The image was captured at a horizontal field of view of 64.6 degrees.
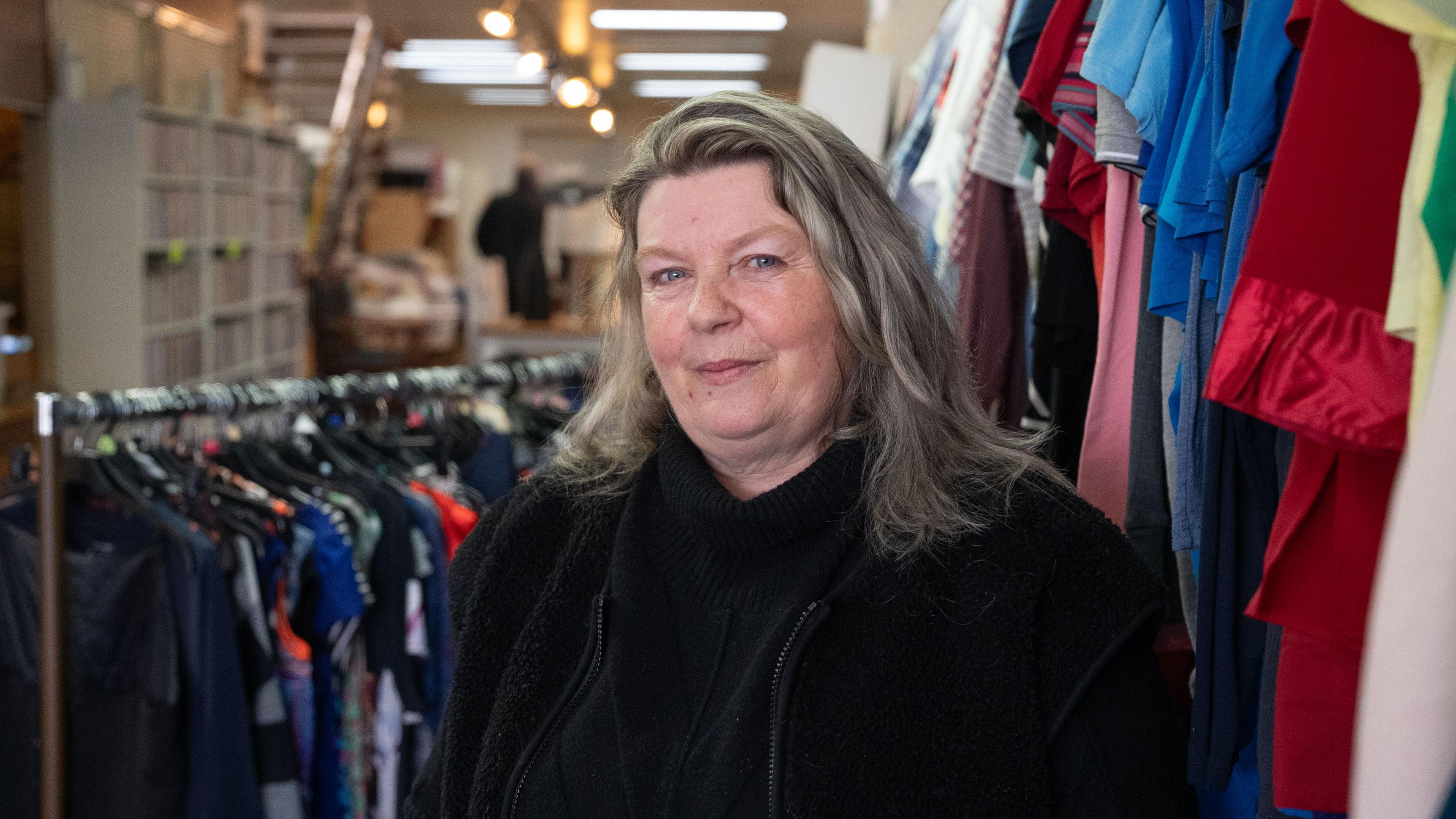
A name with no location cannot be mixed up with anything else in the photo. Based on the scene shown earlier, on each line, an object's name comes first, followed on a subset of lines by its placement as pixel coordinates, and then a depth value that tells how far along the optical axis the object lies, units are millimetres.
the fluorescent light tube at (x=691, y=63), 12547
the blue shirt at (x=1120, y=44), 1241
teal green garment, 699
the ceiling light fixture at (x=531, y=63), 8211
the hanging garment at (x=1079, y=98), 1391
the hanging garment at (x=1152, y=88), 1206
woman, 1189
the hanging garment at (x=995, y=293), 1885
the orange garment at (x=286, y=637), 2107
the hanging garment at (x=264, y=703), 2059
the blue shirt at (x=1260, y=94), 960
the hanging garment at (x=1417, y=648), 526
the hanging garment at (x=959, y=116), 2068
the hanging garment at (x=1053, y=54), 1400
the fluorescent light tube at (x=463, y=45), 11633
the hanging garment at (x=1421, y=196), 712
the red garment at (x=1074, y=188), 1449
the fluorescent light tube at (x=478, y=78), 13703
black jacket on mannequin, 10578
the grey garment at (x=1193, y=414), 1188
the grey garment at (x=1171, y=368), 1334
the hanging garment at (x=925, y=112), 2527
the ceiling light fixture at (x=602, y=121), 8195
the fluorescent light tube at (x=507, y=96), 15406
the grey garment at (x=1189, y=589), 1298
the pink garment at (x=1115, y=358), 1392
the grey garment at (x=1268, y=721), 1017
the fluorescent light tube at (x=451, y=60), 12414
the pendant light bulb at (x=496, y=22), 7105
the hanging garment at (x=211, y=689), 1984
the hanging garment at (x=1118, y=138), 1272
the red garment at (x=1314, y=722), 916
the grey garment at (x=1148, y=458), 1368
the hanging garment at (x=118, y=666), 2004
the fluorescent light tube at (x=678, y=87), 14711
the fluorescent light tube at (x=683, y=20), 10211
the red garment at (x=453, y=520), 2361
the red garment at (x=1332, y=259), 785
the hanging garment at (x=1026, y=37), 1525
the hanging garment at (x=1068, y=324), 1575
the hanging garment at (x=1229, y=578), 1091
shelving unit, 5223
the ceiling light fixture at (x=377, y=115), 9820
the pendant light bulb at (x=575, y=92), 8797
